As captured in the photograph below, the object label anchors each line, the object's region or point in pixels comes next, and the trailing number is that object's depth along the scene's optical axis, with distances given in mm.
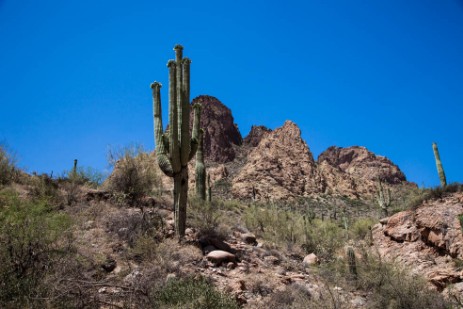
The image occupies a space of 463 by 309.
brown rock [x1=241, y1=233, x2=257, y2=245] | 11750
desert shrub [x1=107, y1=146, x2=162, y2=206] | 13117
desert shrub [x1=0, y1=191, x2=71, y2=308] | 5285
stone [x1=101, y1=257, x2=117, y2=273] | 7793
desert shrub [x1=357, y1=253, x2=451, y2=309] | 7832
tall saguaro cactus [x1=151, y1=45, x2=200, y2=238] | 10391
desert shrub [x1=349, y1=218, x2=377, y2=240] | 16572
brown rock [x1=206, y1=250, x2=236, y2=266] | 9127
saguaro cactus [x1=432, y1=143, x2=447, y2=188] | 17328
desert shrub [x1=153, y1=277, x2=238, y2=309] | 6035
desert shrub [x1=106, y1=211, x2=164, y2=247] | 9453
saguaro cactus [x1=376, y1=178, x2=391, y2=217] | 23673
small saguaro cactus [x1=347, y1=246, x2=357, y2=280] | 9845
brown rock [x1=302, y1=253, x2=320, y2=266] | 10847
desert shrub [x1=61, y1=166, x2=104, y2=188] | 14195
